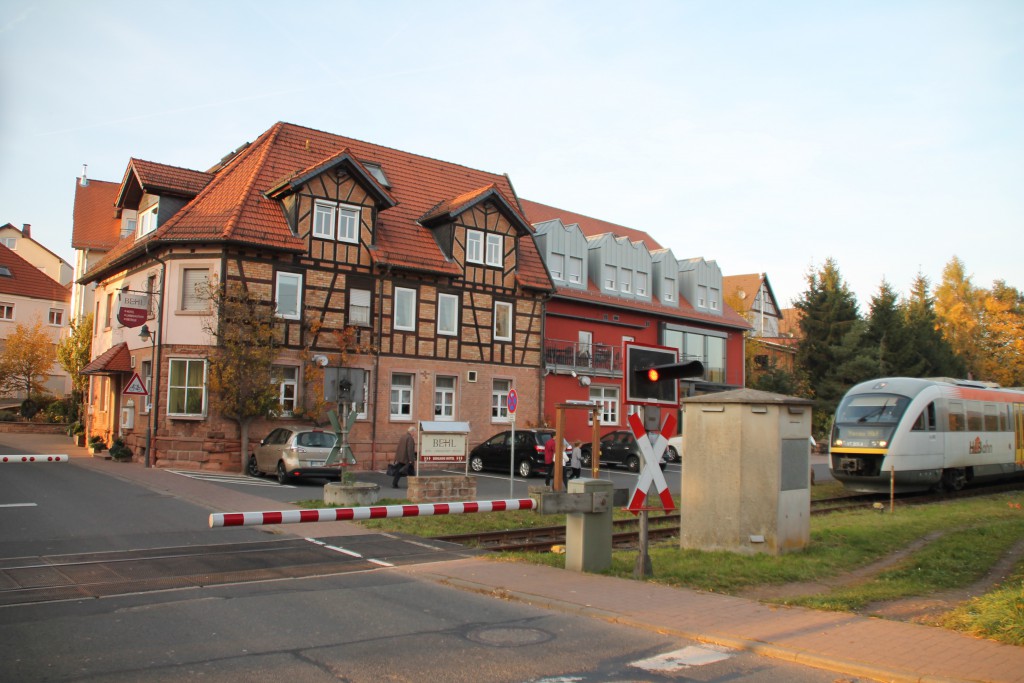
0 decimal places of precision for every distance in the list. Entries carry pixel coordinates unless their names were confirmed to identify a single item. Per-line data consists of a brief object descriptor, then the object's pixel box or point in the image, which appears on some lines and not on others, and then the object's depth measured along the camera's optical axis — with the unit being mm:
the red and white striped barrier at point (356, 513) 9711
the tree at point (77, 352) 41625
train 21766
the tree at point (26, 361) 47156
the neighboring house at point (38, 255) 69875
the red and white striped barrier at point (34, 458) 15562
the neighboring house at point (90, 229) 47562
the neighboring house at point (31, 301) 57875
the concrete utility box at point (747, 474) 11945
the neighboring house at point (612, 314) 36188
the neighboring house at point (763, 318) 55938
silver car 22625
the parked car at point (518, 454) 27031
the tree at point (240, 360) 25766
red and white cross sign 10148
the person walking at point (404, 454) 22531
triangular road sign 24172
